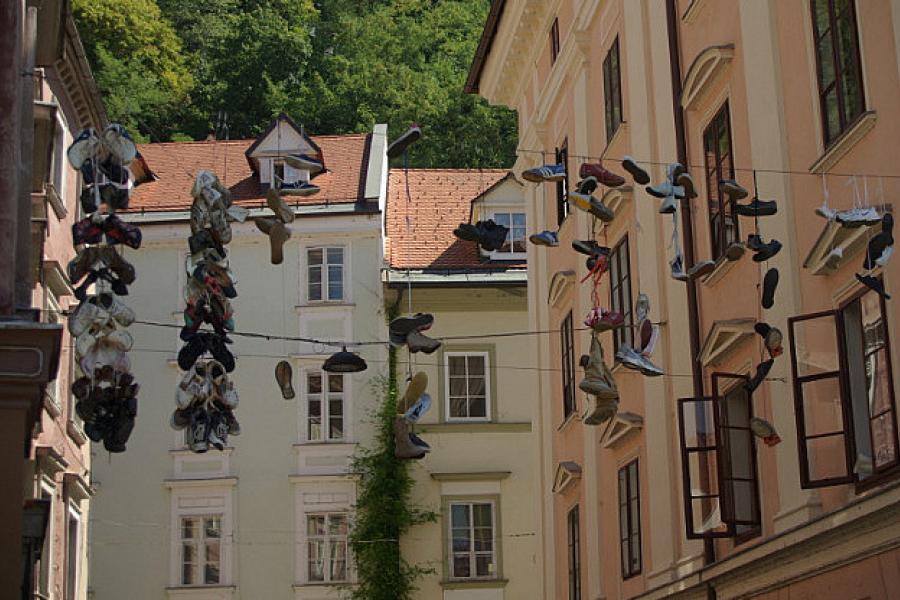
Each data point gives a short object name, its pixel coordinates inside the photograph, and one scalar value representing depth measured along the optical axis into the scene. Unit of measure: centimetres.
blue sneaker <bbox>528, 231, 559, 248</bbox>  1698
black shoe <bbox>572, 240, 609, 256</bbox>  1535
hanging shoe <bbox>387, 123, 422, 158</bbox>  1493
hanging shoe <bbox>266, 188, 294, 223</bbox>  1380
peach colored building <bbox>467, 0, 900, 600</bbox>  1277
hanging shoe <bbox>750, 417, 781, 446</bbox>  1406
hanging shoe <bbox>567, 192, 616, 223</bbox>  1407
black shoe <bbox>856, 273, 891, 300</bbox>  1171
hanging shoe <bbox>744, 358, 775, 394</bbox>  1350
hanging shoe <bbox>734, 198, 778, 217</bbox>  1330
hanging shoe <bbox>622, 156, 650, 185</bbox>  1313
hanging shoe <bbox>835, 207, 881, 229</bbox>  1181
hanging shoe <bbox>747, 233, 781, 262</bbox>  1315
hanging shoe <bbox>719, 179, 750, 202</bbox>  1276
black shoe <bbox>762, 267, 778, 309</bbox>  1338
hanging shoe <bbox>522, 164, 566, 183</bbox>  1439
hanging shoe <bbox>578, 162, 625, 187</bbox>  1467
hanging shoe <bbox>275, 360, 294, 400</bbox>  1568
